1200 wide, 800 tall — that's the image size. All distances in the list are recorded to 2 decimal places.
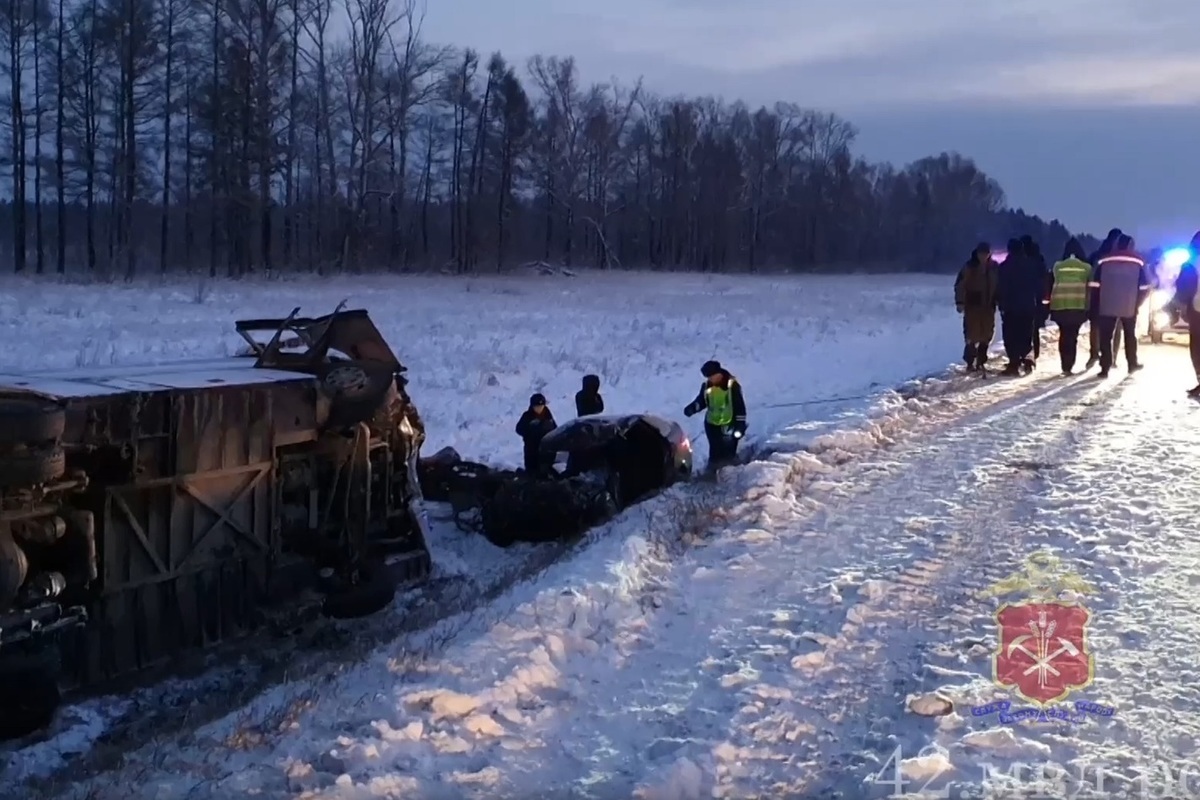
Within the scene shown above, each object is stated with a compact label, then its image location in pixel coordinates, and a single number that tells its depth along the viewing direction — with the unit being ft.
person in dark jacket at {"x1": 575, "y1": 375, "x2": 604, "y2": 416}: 36.58
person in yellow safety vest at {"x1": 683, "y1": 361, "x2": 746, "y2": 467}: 33.45
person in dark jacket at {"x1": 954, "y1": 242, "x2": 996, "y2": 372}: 49.29
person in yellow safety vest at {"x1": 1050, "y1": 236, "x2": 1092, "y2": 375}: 47.39
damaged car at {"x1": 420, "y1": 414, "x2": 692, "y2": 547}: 29.50
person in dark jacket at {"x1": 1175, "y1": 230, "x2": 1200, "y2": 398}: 40.47
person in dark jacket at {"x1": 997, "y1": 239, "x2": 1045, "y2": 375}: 47.50
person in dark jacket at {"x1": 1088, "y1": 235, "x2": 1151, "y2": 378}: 46.52
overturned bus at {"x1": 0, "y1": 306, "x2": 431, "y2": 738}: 17.95
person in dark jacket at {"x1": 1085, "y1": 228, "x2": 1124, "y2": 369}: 48.08
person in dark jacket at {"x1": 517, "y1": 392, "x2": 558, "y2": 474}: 34.06
